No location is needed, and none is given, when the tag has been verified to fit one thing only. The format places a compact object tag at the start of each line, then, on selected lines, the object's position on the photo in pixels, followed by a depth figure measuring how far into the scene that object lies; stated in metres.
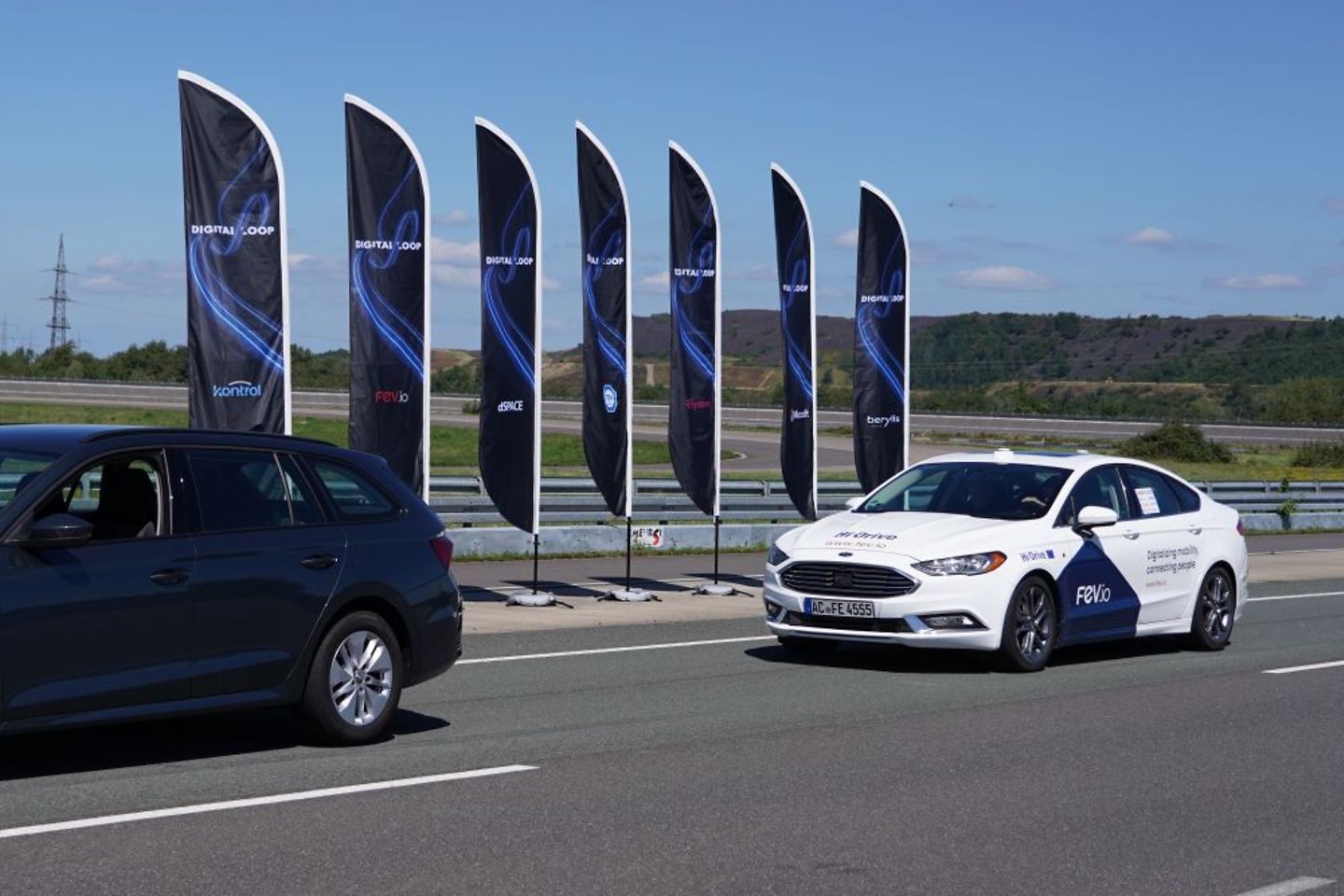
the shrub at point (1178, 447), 64.38
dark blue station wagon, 7.93
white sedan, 12.85
